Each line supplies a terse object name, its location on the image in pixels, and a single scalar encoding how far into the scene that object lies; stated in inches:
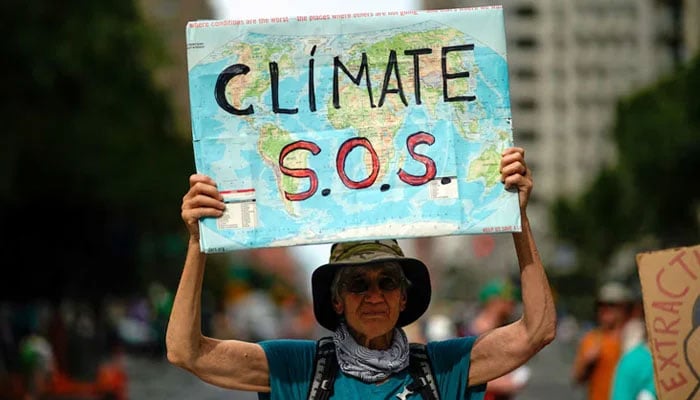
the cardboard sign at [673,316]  332.9
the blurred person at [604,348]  645.3
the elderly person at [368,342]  290.6
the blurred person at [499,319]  606.5
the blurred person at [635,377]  468.2
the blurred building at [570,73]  7396.6
